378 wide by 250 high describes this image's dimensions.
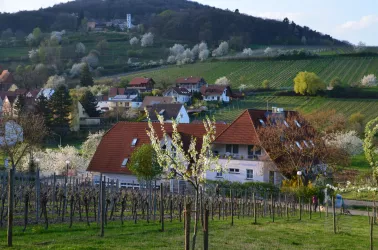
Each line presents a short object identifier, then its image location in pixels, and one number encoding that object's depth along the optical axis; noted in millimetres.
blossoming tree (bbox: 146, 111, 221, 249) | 16422
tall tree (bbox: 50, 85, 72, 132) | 77938
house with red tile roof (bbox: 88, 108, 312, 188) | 45562
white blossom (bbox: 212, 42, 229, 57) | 157125
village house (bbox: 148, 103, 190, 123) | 81269
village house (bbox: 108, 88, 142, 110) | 103000
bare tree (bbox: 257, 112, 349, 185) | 43688
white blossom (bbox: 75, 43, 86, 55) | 160125
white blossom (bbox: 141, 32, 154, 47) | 180600
